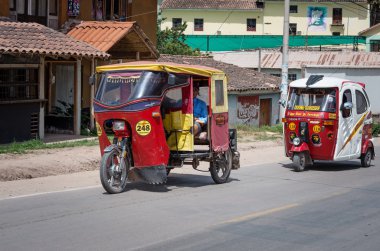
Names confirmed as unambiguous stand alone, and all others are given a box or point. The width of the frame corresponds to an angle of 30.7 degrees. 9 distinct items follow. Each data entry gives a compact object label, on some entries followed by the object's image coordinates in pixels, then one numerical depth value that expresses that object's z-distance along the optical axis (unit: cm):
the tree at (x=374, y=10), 6359
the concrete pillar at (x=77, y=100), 2280
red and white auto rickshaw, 1730
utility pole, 2647
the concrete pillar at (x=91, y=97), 2320
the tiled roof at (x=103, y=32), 2344
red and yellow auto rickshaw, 1238
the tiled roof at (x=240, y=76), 3341
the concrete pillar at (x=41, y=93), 2109
